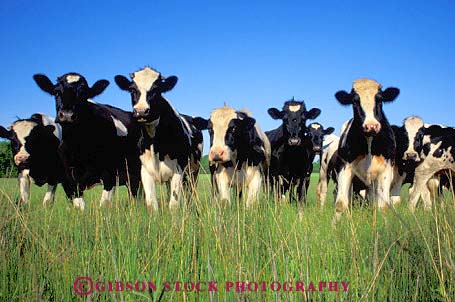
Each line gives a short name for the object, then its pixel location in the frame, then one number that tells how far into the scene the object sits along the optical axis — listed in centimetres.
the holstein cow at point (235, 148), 830
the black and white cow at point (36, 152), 1032
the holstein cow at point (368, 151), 732
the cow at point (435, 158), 1049
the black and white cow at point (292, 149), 973
